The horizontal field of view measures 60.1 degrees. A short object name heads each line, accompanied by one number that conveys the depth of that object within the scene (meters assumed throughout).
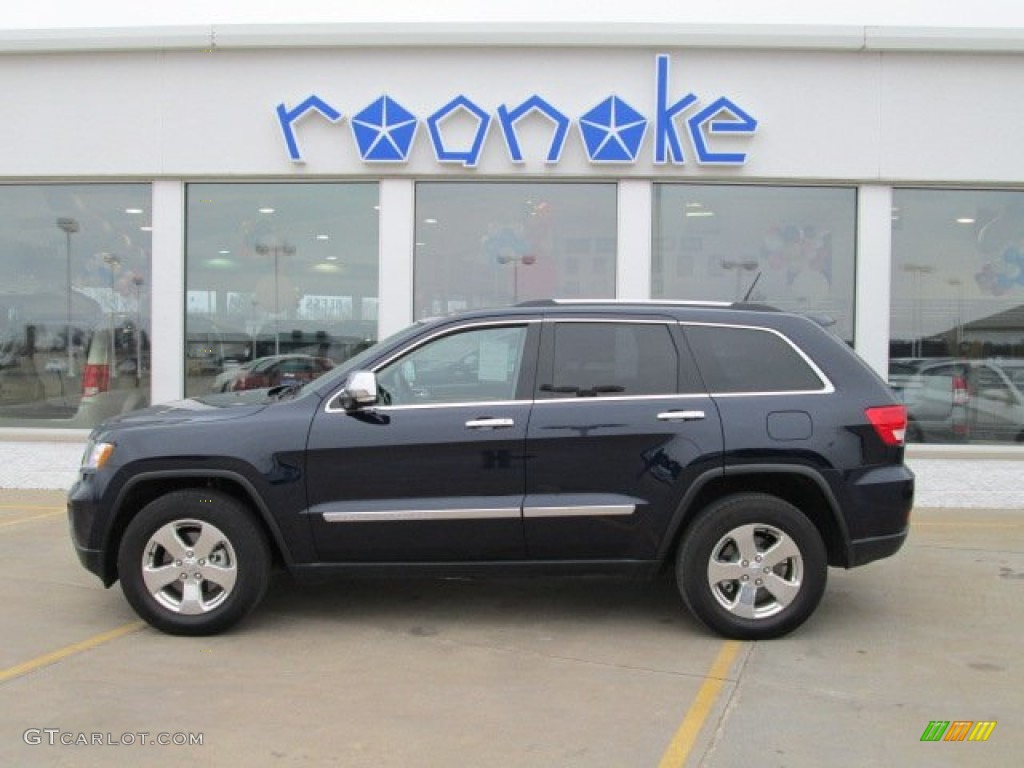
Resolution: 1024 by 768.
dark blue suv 4.77
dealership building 11.30
